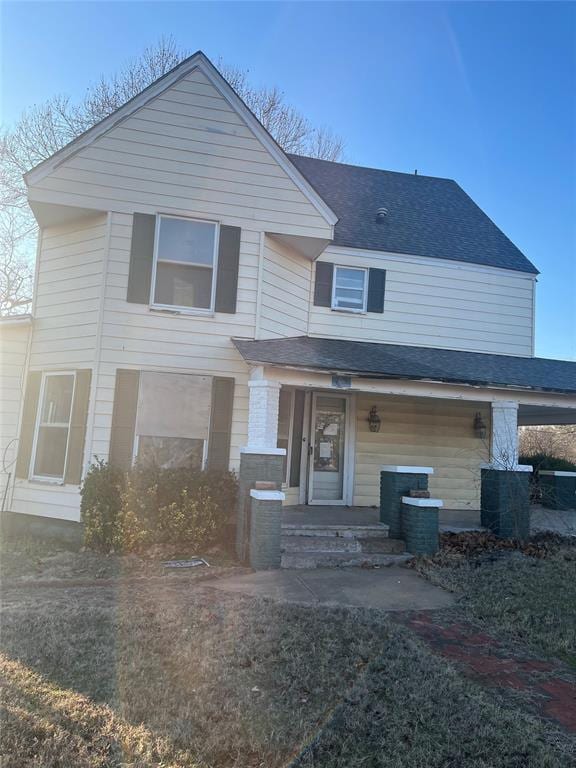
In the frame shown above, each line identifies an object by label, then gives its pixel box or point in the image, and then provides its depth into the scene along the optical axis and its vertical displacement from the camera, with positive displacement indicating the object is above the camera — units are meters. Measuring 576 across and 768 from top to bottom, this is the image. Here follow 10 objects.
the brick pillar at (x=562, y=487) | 10.96 -0.53
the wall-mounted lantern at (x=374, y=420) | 10.12 +0.58
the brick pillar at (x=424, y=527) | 7.20 -1.02
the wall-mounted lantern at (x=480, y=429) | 10.70 +0.57
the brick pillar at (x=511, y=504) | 7.91 -0.69
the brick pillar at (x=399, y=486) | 7.60 -0.50
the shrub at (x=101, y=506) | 7.02 -1.01
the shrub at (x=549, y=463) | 12.78 -0.05
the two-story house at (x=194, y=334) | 7.98 +1.74
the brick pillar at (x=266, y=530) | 6.52 -1.09
